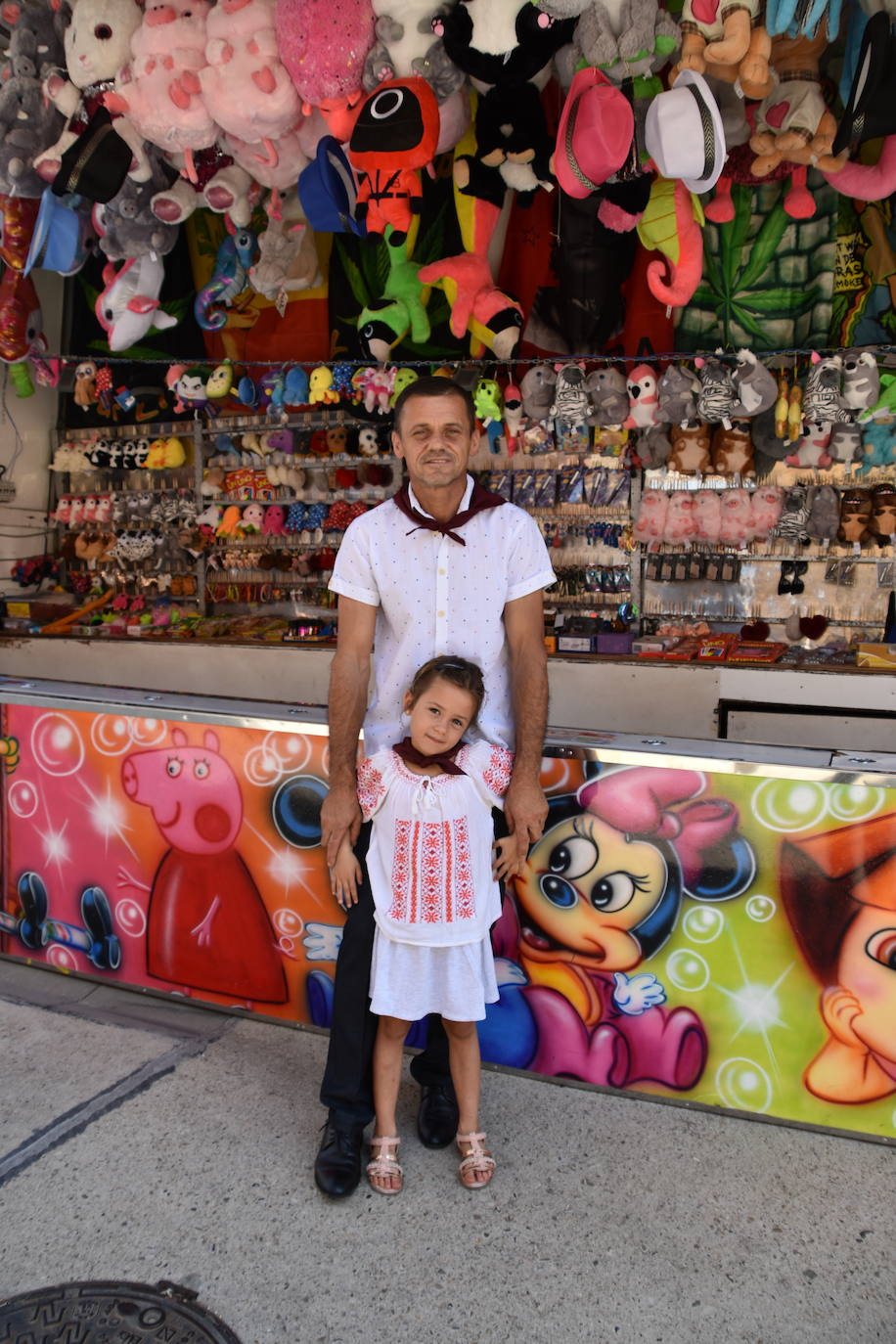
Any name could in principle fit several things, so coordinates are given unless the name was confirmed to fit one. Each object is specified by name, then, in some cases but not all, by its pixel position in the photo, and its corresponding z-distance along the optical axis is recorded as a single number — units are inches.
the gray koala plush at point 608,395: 187.0
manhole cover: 64.9
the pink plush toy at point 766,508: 190.5
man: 79.8
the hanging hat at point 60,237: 170.7
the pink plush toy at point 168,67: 137.0
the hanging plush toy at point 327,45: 126.6
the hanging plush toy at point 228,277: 199.9
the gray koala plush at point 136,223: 164.1
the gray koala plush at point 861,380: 169.5
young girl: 77.1
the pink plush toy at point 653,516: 198.8
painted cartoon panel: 82.8
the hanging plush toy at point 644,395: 184.2
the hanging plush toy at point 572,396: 187.9
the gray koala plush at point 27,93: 146.9
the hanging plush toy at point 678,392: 180.2
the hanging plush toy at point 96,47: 138.9
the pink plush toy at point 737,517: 192.4
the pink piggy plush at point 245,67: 134.0
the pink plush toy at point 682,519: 196.2
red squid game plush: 128.9
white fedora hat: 124.1
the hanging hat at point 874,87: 116.3
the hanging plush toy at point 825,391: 171.0
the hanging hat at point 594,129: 128.1
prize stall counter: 170.9
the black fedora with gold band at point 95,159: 150.6
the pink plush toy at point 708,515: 194.1
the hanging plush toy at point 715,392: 176.9
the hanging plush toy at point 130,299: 183.3
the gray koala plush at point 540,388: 192.2
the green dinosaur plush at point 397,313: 180.9
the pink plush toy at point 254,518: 235.9
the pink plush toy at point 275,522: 233.0
